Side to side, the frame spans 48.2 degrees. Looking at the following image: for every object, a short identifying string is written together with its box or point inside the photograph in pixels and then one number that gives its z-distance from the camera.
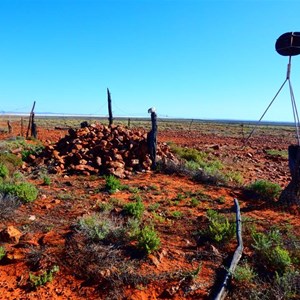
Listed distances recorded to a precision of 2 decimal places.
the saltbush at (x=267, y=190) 8.34
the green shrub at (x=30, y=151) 12.45
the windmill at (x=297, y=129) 6.69
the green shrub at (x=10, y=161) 10.55
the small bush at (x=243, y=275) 4.53
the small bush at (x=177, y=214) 6.84
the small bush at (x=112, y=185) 8.60
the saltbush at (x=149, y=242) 5.19
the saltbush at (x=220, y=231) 5.61
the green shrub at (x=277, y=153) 16.80
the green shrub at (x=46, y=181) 9.17
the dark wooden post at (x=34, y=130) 20.75
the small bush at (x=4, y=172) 9.33
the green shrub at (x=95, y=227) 5.60
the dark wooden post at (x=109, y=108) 17.69
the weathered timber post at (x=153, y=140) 11.37
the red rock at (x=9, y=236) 5.69
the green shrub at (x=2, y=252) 5.20
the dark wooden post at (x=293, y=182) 7.43
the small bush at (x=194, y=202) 7.64
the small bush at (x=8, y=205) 6.62
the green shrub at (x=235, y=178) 10.16
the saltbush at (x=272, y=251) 4.82
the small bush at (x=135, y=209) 6.61
